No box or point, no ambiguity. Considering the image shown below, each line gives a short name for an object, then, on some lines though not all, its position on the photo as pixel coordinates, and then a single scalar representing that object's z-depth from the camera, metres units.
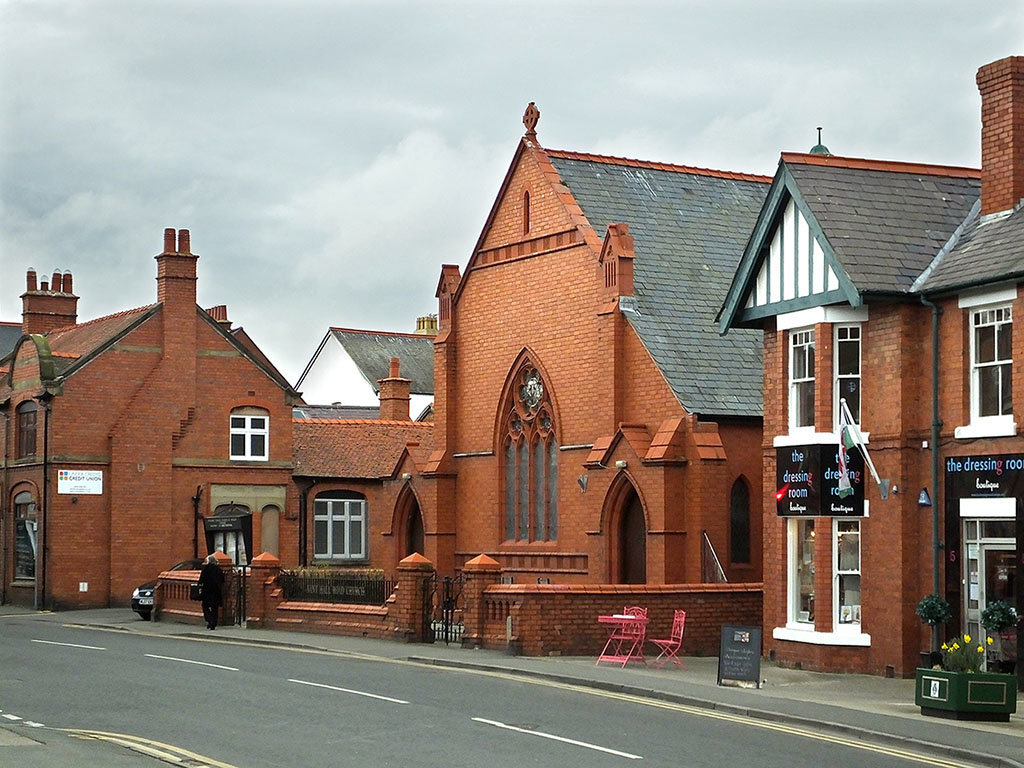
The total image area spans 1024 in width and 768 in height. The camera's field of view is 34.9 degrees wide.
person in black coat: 35.84
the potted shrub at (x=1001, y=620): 21.84
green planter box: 19.52
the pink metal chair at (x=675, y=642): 26.69
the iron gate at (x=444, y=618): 31.20
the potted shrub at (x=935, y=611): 23.50
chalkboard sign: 22.97
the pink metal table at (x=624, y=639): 26.81
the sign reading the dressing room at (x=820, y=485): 25.94
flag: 25.78
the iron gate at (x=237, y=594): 36.75
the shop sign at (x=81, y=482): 46.22
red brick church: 34.44
